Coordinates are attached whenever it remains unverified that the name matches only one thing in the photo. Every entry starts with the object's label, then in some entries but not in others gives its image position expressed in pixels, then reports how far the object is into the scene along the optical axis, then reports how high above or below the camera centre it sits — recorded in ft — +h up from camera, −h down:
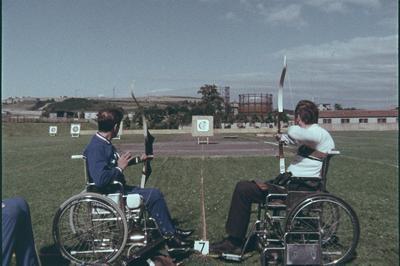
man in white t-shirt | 17.62 -1.46
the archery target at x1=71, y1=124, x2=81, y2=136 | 168.02 -1.82
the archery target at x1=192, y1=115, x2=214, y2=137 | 108.99 -0.49
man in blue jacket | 16.84 -1.38
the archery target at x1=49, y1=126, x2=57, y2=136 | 195.72 -3.03
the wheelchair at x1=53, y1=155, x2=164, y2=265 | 16.39 -3.23
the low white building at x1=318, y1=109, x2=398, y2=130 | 310.65 +3.70
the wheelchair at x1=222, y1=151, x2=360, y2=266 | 15.89 -3.22
